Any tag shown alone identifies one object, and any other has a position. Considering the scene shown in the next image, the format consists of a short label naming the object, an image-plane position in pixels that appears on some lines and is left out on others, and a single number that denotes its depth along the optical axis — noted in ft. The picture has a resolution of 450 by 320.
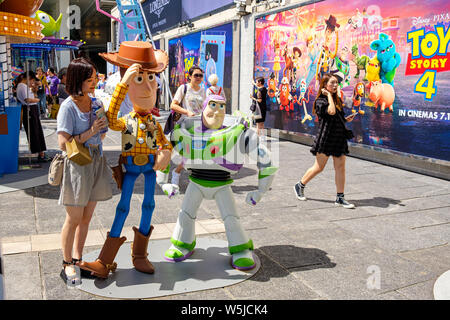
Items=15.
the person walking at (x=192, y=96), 18.48
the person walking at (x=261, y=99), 37.17
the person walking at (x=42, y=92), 53.47
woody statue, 10.80
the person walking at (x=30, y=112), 25.64
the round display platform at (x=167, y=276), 10.42
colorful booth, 20.93
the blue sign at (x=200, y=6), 48.78
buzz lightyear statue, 11.59
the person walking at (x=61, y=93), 44.50
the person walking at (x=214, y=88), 19.81
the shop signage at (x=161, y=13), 64.44
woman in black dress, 18.43
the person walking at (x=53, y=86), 57.97
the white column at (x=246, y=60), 43.32
